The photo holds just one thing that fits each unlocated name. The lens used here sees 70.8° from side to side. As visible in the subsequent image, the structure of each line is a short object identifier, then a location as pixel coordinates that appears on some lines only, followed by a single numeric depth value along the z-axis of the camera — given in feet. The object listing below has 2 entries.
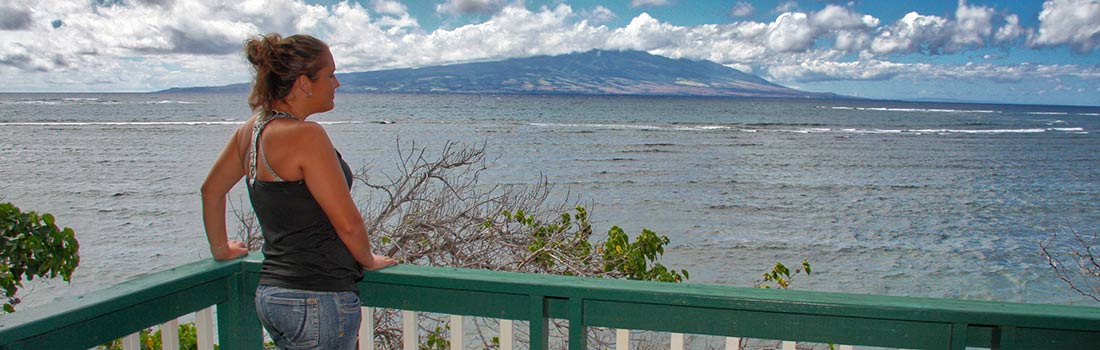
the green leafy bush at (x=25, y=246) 13.75
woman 6.47
